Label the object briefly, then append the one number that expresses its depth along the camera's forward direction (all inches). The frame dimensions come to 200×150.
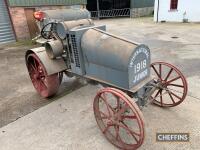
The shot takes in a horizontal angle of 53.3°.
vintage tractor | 103.9
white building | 550.0
